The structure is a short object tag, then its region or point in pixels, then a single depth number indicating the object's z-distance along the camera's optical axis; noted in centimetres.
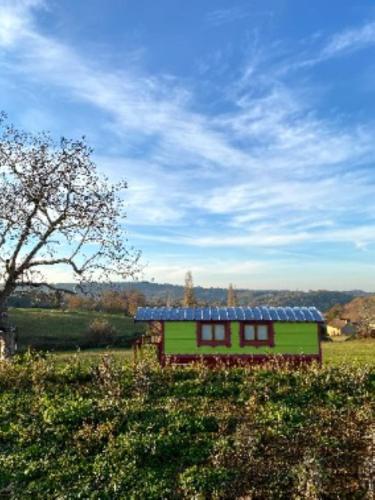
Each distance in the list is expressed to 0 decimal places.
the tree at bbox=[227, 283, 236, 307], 11700
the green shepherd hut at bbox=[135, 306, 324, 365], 2212
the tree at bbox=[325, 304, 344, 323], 12562
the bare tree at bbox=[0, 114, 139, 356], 2333
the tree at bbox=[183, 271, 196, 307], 9532
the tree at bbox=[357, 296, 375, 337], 7438
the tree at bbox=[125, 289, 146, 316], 10125
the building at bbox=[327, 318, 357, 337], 11077
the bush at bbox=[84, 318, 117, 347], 5906
